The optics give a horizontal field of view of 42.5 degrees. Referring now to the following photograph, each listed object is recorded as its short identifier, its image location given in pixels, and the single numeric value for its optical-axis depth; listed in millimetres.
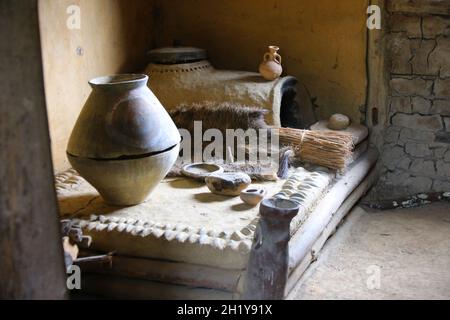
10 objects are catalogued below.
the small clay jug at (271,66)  4488
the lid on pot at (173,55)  4609
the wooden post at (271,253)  2518
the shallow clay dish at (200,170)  3836
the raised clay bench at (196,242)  2582
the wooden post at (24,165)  1644
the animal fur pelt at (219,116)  4238
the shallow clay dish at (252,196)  3408
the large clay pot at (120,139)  3150
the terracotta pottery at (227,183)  3555
